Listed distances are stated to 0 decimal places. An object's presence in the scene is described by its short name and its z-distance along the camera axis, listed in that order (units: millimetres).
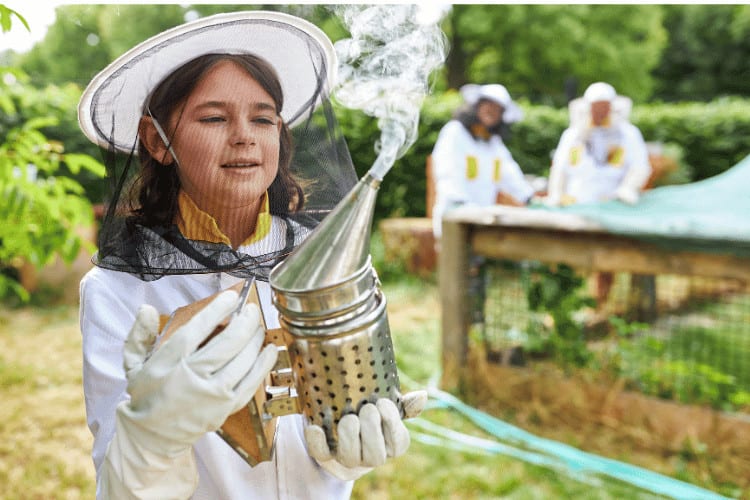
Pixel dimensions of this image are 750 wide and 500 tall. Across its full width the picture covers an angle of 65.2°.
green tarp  3070
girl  1247
